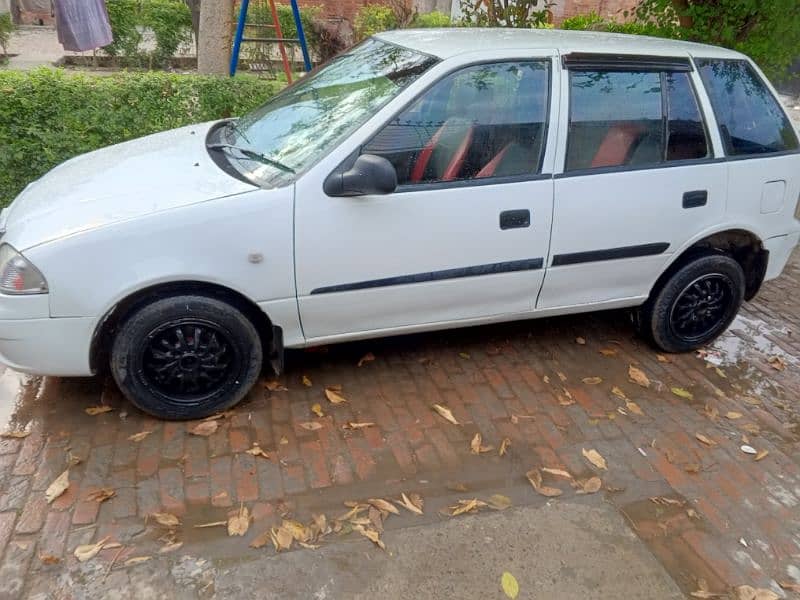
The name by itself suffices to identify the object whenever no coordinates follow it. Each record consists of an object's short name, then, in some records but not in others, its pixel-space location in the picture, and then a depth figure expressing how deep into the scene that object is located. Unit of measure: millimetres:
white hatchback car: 3084
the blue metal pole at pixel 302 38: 8312
